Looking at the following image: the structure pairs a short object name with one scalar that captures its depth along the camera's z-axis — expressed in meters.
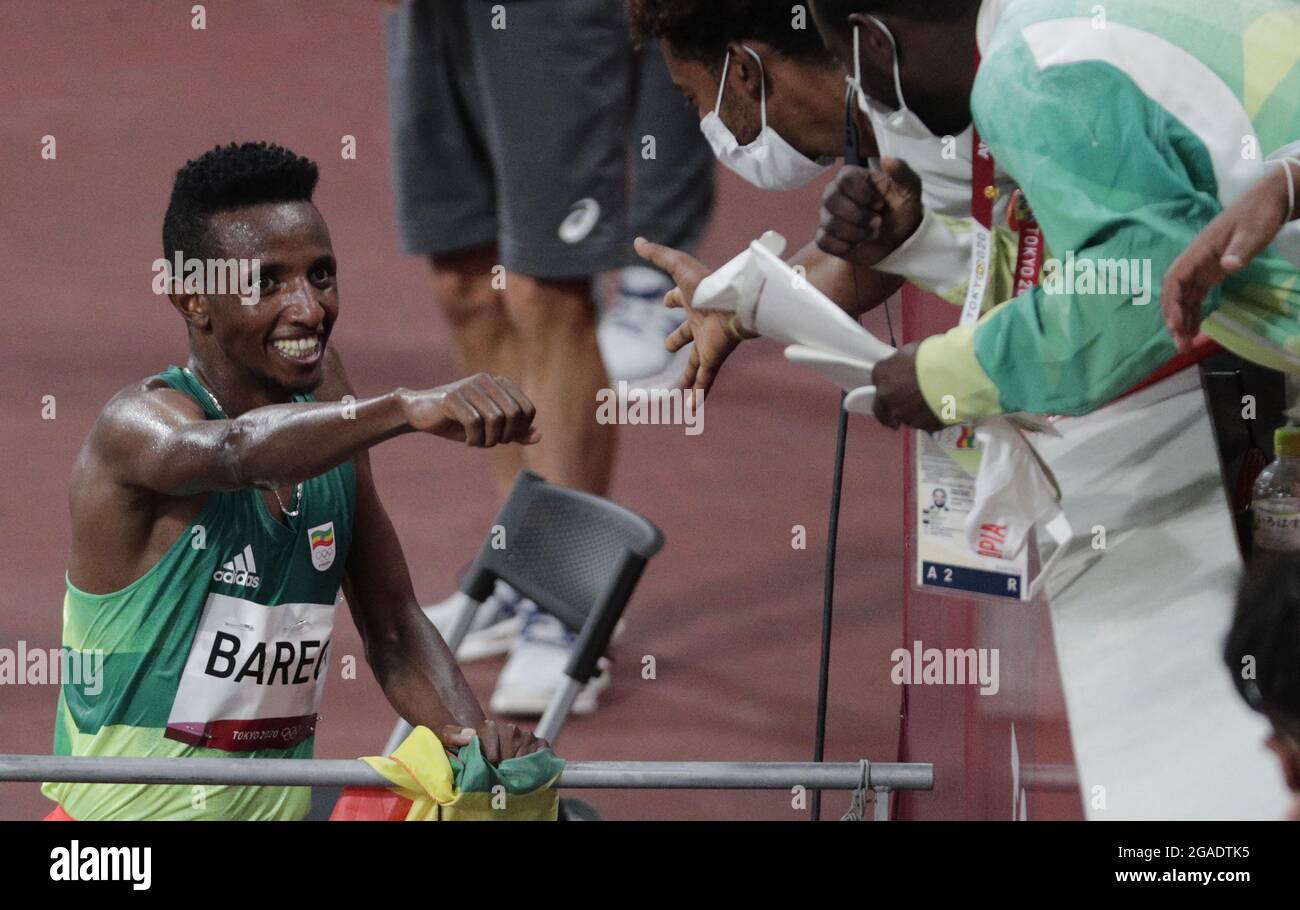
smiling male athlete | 4.72
